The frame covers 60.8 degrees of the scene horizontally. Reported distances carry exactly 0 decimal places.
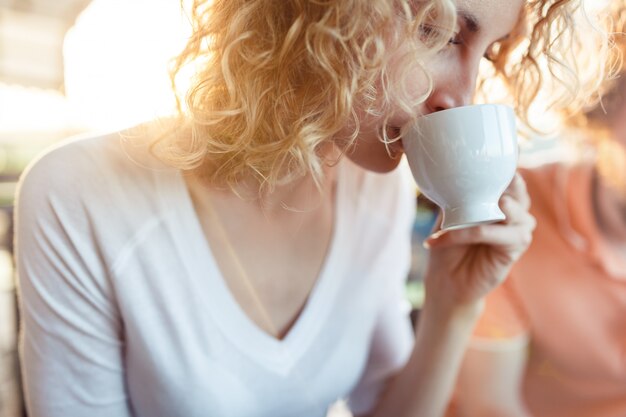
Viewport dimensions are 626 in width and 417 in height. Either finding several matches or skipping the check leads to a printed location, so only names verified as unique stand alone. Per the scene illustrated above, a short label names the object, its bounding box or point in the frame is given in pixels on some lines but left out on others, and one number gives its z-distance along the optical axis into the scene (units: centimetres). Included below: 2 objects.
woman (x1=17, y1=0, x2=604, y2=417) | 70
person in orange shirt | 117
